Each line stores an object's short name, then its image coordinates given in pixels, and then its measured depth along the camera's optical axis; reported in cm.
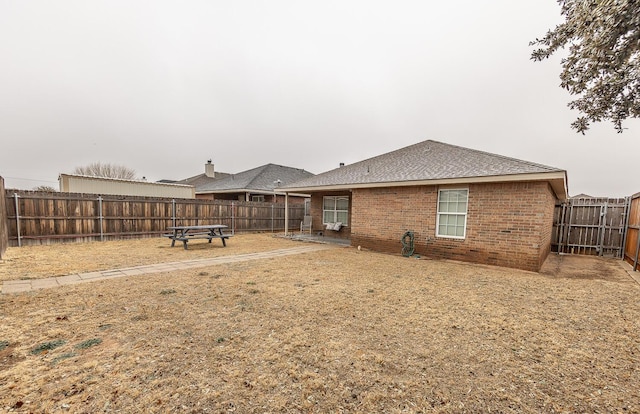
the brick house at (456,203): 664
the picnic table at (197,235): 888
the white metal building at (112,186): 1250
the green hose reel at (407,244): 841
